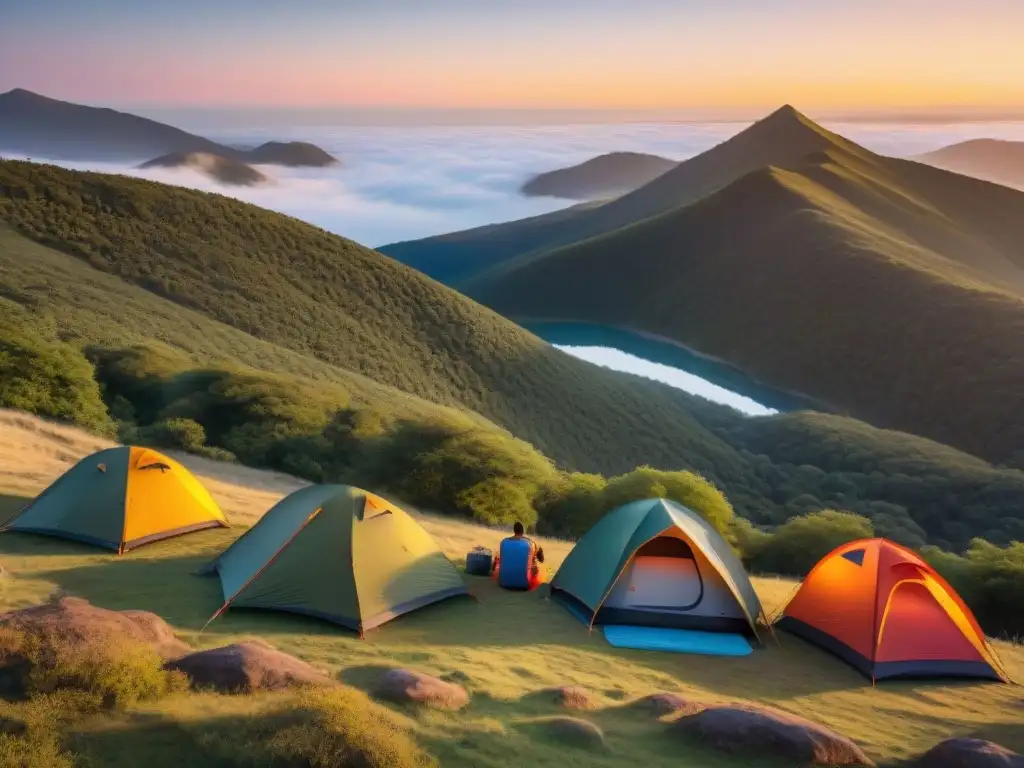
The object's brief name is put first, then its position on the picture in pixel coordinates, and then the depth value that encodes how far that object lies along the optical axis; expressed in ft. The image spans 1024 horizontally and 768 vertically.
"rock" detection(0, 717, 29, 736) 23.35
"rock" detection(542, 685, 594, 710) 33.84
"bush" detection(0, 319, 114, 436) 93.04
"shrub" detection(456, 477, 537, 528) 92.43
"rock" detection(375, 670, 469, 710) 30.81
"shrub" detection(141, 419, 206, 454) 96.78
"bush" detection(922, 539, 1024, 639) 76.74
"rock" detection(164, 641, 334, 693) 28.58
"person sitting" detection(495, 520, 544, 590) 53.26
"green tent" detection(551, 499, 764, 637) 48.55
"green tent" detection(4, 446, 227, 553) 53.98
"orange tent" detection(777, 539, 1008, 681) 45.14
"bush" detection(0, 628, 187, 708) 25.89
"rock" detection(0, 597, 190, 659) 27.81
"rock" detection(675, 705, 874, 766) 29.12
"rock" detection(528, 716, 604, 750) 29.17
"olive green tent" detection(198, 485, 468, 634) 44.27
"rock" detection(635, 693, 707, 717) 33.17
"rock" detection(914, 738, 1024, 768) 29.17
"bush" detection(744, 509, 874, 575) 90.63
